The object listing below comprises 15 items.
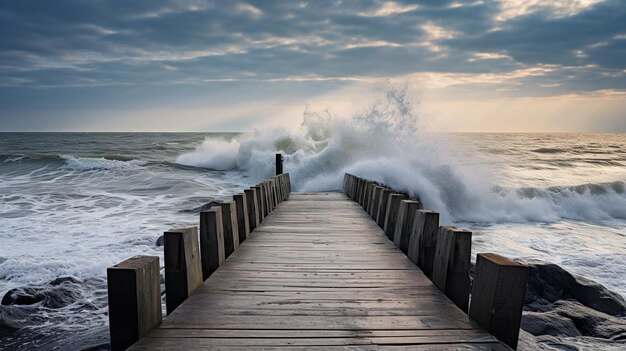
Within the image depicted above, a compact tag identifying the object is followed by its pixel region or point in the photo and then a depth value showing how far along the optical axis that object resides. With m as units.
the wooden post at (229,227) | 4.53
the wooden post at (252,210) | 6.07
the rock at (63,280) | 7.35
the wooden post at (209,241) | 3.94
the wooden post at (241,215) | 5.29
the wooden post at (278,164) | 13.61
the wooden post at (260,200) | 6.65
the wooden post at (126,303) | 2.39
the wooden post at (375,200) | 6.84
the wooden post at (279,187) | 9.26
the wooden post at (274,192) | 8.46
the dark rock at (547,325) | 5.57
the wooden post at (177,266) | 3.09
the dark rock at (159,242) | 9.82
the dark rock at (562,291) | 6.71
